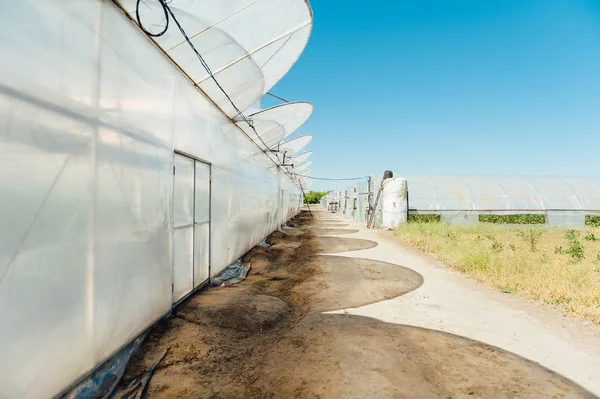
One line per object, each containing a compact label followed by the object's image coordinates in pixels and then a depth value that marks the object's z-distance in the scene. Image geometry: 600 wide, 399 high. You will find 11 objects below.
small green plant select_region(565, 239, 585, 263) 7.36
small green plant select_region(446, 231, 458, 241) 10.96
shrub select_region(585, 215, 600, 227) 17.02
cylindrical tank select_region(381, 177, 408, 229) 15.52
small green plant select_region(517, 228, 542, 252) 8.63
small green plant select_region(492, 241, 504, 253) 8.06
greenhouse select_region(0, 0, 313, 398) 1.87
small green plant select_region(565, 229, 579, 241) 10.69
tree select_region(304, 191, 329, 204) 89.88
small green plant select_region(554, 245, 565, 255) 8.22
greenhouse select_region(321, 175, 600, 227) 16.58
